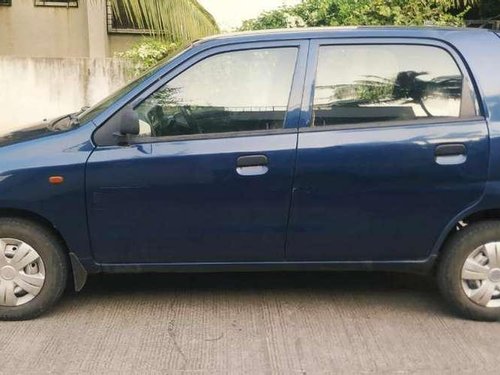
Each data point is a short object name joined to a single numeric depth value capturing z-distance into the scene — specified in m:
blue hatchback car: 3.76
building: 11.27
